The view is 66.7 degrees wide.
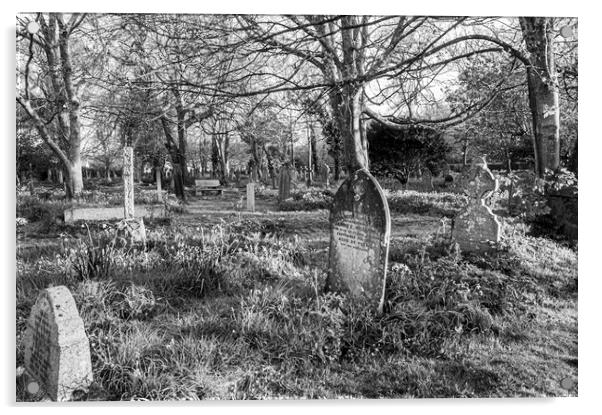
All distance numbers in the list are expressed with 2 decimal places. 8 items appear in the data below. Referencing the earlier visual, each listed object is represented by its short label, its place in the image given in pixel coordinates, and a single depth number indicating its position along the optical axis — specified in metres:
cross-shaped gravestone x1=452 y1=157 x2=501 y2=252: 4.81
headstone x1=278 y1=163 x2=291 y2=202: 6.52
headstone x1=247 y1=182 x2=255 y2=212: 5.68
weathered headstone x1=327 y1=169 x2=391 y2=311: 3.50
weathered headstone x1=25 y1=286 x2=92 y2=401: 2.54
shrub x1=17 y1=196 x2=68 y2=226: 3.76
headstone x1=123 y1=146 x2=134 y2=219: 4.73
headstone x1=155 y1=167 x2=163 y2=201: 5.81
